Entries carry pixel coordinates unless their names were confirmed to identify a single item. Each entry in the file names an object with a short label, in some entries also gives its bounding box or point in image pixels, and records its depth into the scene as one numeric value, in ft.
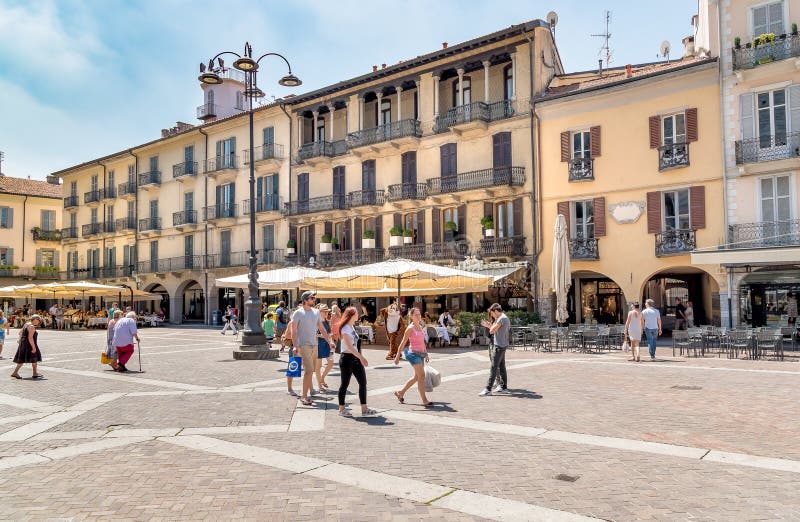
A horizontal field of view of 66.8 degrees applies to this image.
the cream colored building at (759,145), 65.87
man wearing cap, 31.58
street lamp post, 55.16
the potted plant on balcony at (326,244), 107.34
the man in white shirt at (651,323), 53.88
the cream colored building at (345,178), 88.33
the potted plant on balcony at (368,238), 100.94
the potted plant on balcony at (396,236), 97.40
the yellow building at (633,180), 71.46
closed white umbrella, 66.85
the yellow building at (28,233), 170.40
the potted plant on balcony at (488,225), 86.89
